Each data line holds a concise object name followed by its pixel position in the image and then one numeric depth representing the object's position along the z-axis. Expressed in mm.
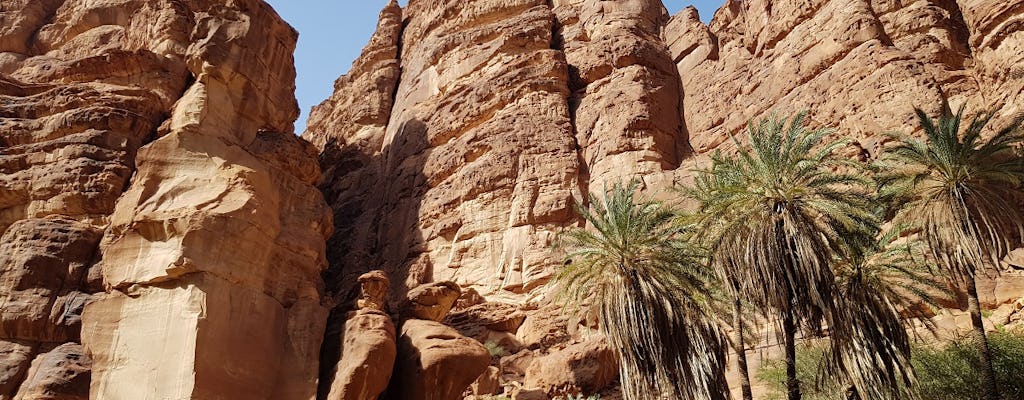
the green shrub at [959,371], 21328
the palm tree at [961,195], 19578
